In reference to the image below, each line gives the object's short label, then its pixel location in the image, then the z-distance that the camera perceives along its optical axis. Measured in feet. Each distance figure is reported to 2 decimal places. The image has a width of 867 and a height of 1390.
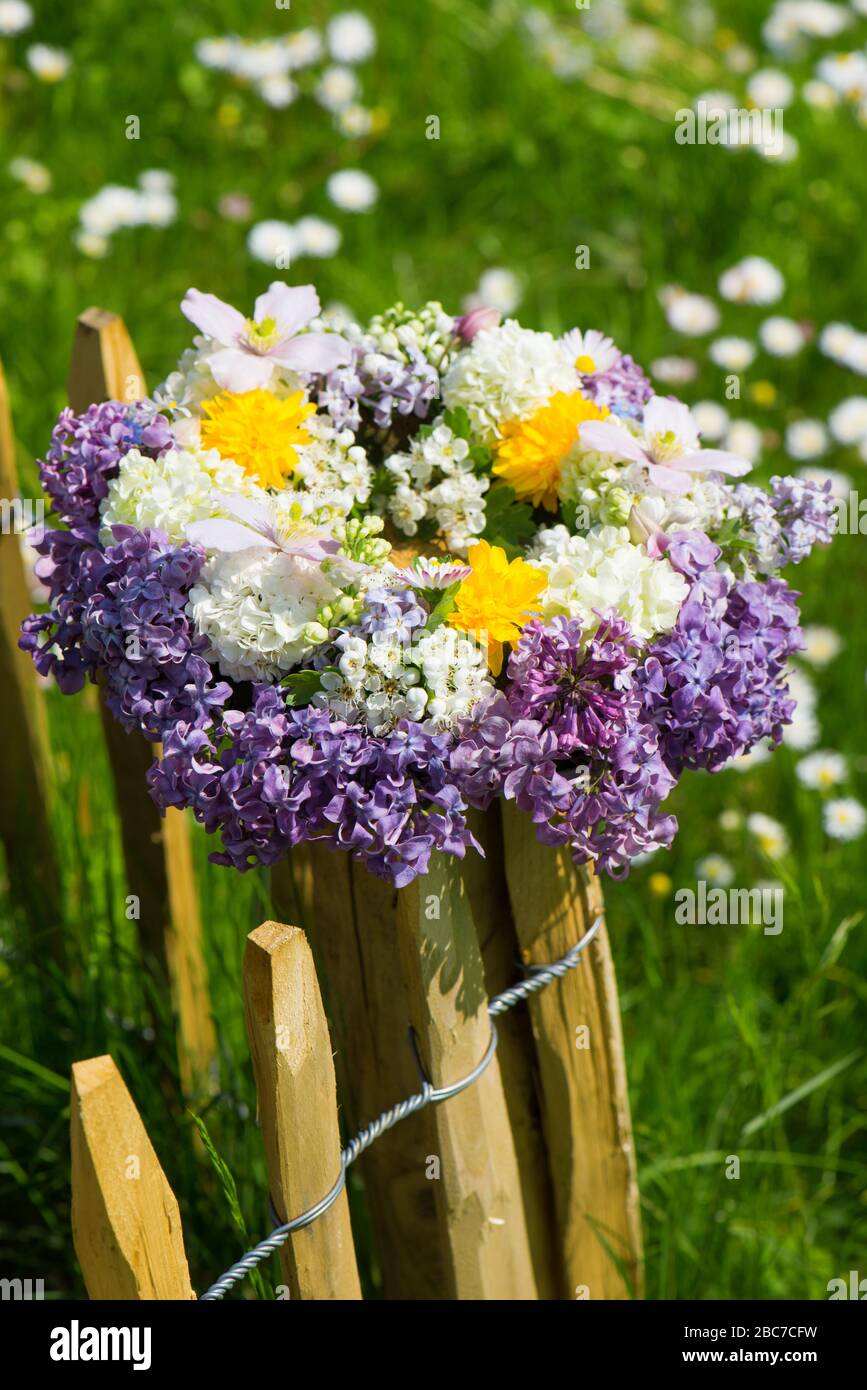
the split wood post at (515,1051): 5.55
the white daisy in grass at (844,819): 6.76
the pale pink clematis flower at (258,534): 5.22
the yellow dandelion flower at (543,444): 5.43
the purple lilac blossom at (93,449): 5.44
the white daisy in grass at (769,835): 6.81
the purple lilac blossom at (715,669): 5.28
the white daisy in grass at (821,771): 6.93
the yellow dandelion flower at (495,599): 5.24
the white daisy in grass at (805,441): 8.47
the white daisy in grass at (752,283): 8.78
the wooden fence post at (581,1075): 5.56
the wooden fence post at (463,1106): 5.41
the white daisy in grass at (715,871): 6.83
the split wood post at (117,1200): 5.06
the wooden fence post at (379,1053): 5.58
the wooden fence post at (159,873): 5.90
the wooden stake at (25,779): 6.23
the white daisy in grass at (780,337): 8.80
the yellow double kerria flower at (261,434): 5.40
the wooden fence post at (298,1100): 5.18
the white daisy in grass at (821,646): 7.70
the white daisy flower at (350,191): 9.36
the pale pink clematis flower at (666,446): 5.36
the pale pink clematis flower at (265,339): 5.43
